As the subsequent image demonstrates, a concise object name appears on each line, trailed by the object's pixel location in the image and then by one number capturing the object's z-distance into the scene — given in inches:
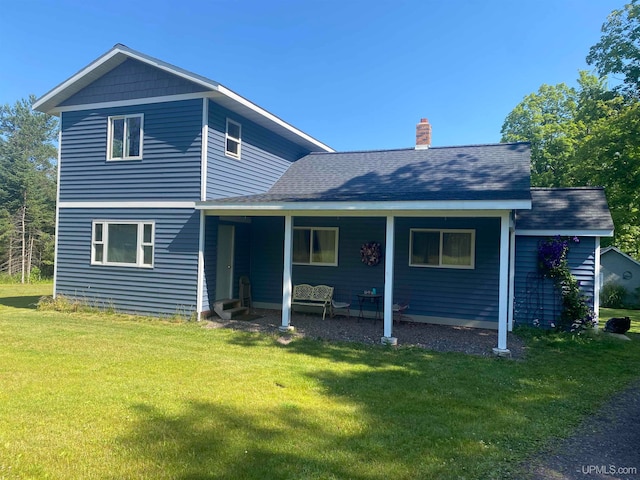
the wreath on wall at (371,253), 422.6
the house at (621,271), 697.6
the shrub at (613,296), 684.1
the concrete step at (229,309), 393.1
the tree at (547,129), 892.0
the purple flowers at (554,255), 365.4
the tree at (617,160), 514.9
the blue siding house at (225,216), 380.2
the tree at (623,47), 514.0
